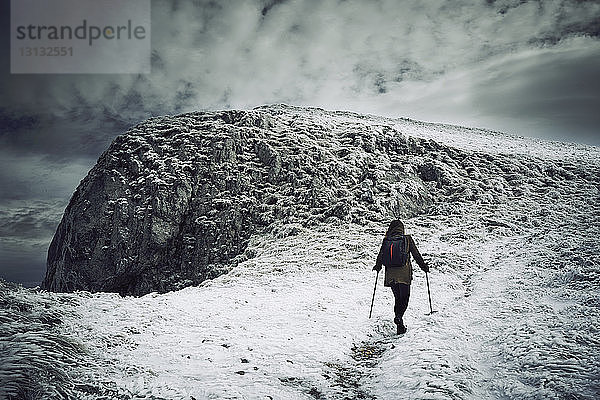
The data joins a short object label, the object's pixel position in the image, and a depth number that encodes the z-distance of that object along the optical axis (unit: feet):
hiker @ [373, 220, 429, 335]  29.68
